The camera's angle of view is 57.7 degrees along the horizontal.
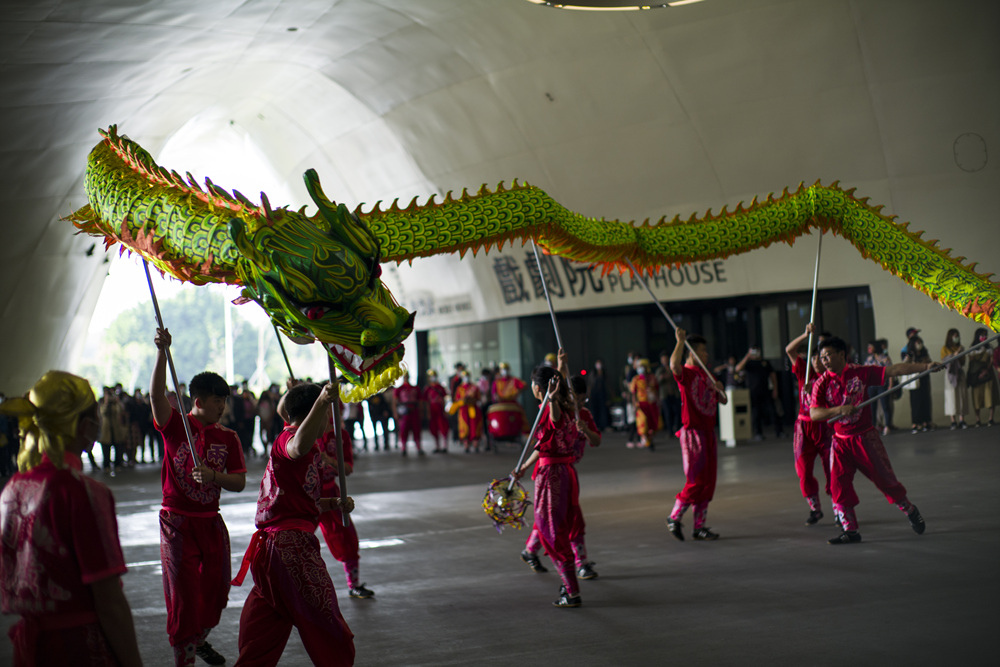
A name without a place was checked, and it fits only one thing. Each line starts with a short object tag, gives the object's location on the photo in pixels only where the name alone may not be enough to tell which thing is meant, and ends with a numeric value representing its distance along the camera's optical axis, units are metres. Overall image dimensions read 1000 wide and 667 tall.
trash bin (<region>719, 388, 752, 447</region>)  16.03
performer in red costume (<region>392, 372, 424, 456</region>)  18.36
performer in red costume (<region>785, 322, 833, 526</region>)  8.25
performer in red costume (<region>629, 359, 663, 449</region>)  16.59
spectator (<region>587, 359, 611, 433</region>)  19.81
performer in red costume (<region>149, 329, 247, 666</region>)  4.46
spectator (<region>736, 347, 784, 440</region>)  16.75
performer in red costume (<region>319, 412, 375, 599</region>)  6.27
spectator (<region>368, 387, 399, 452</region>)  19.38
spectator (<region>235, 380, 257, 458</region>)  20.09
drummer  17.55
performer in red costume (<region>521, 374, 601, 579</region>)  6.41
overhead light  8.58
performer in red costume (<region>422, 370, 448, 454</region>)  19.25
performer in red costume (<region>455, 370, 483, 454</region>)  18.70
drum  17.71
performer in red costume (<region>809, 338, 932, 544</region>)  7.36
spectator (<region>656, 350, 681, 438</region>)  17.67
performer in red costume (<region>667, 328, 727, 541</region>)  7.75
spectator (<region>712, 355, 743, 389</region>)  16.28
